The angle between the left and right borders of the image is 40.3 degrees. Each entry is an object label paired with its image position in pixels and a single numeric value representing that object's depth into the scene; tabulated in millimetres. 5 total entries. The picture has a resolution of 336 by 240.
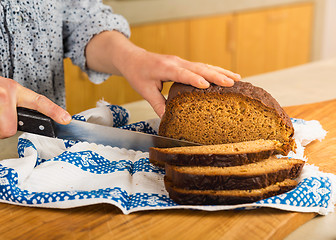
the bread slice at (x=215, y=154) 443
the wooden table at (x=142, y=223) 382
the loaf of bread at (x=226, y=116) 502
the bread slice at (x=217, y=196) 412
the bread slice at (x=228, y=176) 419
